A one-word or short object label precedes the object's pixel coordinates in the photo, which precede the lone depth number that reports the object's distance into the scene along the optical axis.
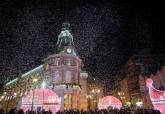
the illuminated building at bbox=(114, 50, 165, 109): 31.78
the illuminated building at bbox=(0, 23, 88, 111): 26.06
